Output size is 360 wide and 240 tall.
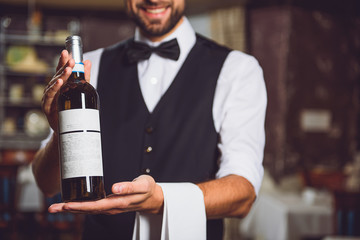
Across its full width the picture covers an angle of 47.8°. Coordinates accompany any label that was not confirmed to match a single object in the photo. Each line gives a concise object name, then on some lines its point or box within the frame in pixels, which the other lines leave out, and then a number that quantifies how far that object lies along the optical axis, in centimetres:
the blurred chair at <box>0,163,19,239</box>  316
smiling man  111
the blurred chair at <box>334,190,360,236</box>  244
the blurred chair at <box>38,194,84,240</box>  355
